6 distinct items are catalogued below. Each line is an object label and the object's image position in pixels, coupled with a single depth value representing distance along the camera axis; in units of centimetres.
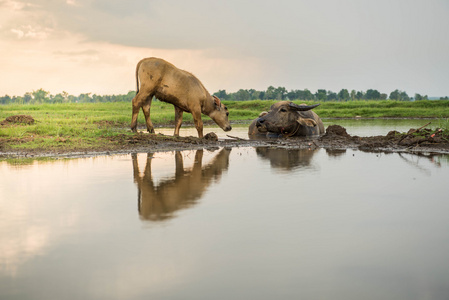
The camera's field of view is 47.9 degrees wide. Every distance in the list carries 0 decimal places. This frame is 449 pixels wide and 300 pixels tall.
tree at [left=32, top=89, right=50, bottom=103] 6769
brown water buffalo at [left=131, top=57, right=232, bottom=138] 1352
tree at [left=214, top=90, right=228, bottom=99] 7401
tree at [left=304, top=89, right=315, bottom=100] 6862
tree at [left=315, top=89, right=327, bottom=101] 6536
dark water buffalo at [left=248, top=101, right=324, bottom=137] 1512
